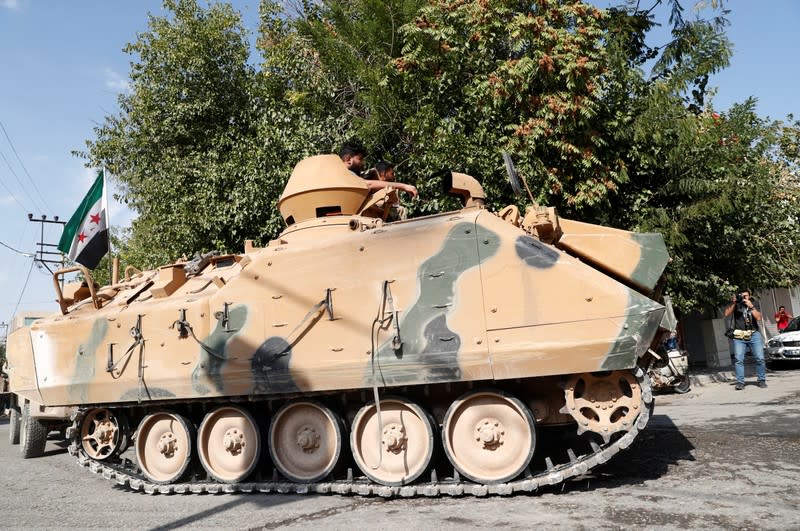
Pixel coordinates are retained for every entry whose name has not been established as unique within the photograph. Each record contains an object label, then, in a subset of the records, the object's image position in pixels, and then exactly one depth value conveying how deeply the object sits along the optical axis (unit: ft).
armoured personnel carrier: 18.93
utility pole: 106.75
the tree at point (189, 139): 48.49
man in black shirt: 40.47
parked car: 56.75
